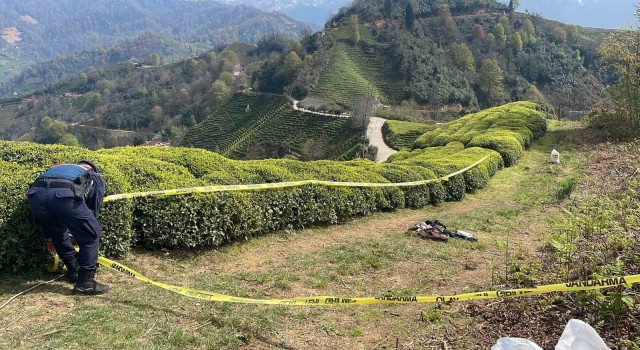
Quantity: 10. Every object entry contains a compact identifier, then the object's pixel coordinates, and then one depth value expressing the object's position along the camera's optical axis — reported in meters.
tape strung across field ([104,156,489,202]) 5.71
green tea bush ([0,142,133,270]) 4.43
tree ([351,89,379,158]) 56.25
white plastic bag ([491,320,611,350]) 2.83
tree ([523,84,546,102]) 72.88
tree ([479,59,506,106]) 75.88
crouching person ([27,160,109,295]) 4.17
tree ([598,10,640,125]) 19.38
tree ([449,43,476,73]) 84.81
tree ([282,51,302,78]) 87.12
